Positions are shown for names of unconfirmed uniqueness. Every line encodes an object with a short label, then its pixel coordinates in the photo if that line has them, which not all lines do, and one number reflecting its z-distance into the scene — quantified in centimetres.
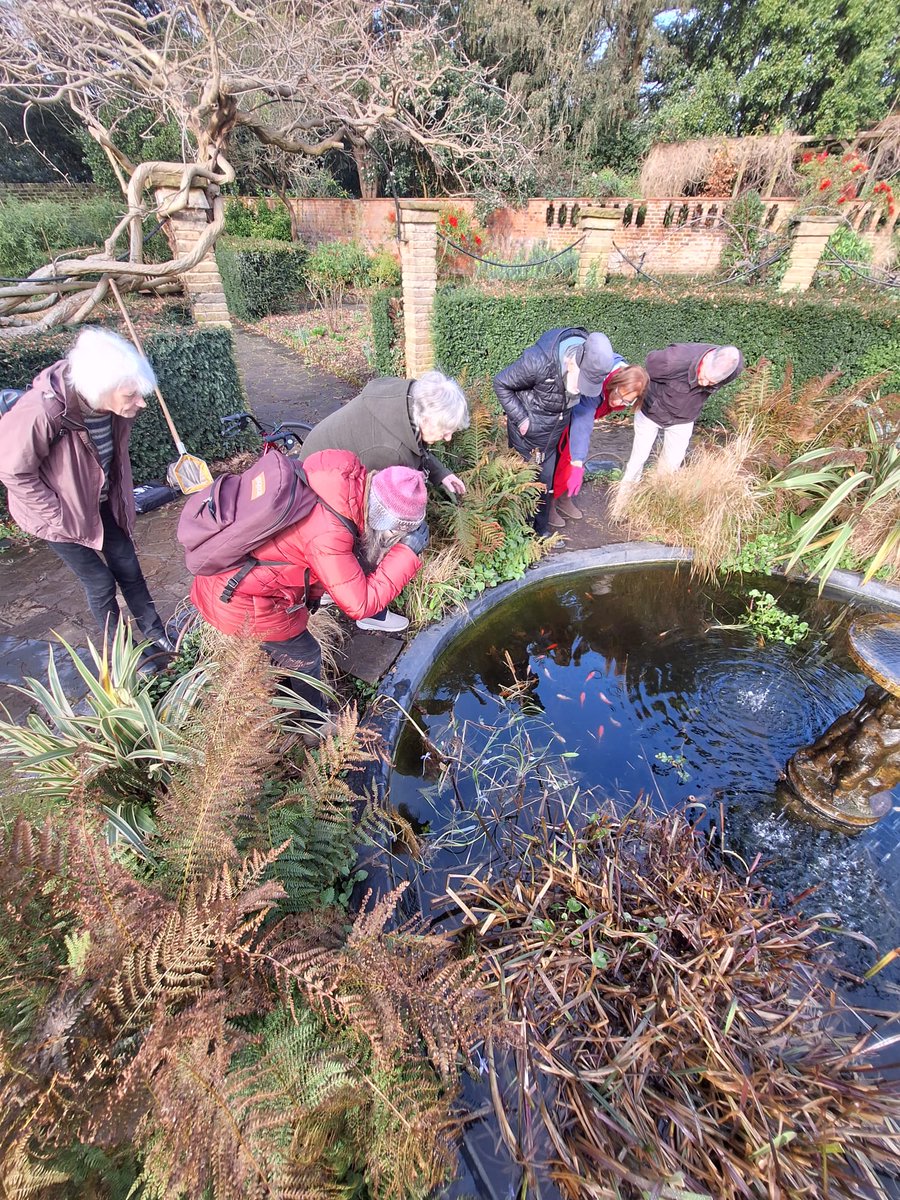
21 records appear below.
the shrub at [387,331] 708
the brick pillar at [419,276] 589
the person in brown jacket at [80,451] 224
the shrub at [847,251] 962
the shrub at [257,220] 1468
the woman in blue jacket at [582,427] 372
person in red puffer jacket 189
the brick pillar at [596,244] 729
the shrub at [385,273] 1270
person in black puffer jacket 335
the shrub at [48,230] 1028
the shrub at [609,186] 1359
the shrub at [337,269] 1292
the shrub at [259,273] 1160
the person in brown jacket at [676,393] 380
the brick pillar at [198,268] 478
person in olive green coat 260
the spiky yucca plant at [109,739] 191
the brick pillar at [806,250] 754
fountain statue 233
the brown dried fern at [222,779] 140
